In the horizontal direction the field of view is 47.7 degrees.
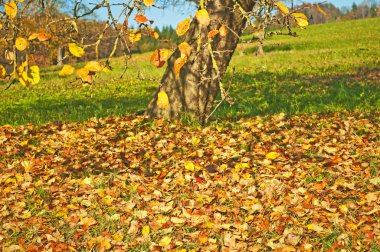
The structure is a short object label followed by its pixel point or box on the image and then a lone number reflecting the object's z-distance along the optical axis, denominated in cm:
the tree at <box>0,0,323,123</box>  346
